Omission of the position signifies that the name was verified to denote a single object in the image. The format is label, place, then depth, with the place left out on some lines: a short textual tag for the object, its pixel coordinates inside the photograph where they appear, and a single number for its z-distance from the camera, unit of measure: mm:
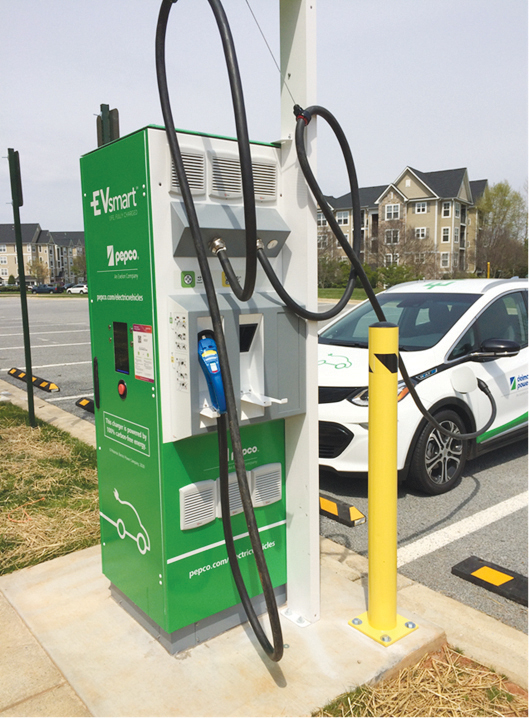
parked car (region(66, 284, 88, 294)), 66062
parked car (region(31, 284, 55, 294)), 67500
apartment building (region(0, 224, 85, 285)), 109188
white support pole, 2623
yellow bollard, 2703
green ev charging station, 2541
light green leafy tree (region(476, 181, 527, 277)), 48406
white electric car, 4656
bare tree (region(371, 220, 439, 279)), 50688
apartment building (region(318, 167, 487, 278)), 61750
